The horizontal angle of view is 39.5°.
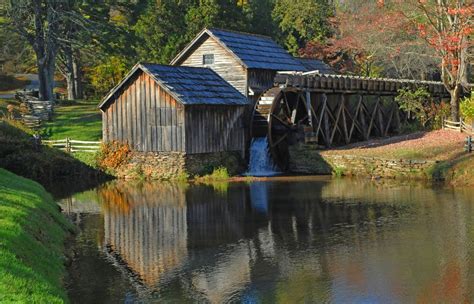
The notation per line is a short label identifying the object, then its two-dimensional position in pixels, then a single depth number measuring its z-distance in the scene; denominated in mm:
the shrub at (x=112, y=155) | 33125
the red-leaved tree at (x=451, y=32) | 33425
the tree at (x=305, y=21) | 56656
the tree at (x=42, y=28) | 46156
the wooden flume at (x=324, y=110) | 34000
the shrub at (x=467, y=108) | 36781
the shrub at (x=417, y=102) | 41562
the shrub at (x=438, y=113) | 41031
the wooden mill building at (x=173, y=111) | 31250
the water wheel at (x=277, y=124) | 33531
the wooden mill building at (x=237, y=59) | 35156
